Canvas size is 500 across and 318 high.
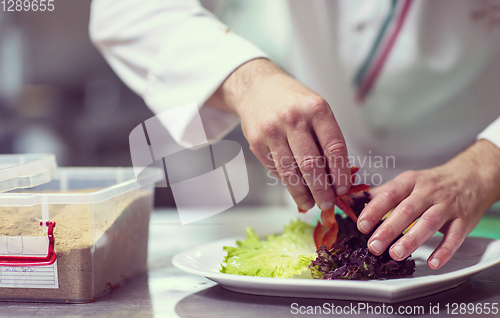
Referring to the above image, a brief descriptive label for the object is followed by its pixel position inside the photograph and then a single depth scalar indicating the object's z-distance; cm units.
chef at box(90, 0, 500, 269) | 64
